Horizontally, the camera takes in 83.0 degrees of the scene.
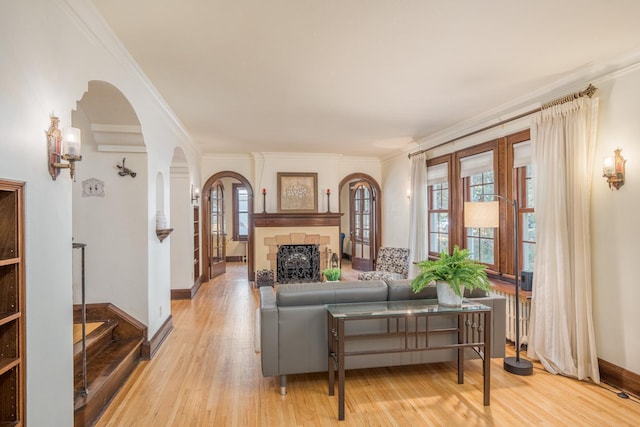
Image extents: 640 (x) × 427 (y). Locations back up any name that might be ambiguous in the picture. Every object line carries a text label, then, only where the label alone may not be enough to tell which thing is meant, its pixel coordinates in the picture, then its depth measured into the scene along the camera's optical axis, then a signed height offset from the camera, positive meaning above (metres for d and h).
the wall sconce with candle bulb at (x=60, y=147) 1.93 +0.37
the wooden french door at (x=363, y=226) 8.55 -0.35
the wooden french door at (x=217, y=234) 7.95 -0.48
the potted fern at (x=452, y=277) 2.92 -0.54
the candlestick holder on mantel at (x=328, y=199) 7.70 +0.29
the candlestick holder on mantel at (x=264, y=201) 7.39 +0.25
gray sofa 2.93 -0.96
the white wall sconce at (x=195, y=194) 6.34 +0.36
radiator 3.83 -1.13
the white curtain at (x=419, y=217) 5.98 -0.08
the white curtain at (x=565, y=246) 3.16 -0.32
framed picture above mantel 7.54 +0.44
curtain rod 3.15 +1.05
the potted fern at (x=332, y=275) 5.39 -0.94
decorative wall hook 3.51 +0.42
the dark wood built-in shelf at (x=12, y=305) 1.65 -0.42
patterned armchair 5.86 -0.92
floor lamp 3.35 -0.09
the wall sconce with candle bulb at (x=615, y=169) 2.96 +0.34
